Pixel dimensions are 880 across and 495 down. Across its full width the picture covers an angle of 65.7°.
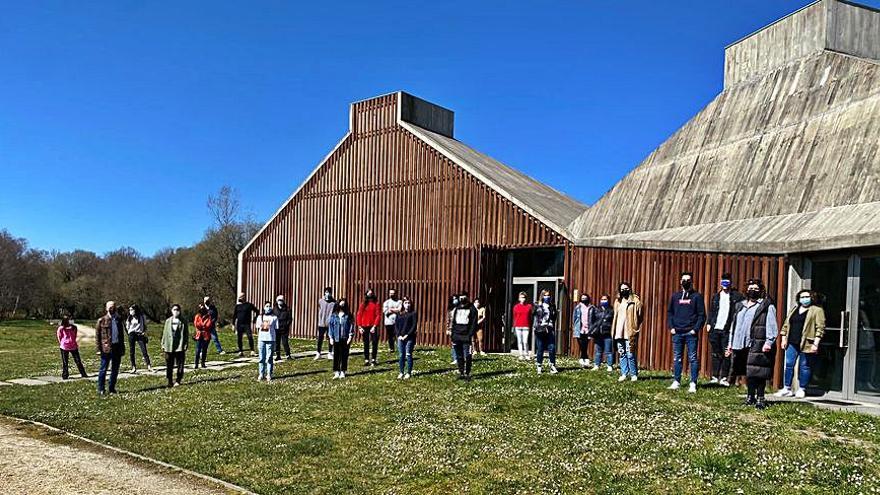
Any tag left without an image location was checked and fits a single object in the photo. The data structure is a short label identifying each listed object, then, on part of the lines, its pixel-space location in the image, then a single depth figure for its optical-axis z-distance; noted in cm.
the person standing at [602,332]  1574
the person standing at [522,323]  1836
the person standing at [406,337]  1547
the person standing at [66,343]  1795
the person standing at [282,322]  1848
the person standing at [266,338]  1596
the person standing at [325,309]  1894
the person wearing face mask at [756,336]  1023
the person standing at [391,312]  2091
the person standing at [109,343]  1512
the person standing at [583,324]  1708
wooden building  1299
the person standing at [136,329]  1925
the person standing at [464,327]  1472
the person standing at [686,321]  1233
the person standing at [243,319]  2195
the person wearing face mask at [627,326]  1365
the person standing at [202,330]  1846
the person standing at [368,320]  1825
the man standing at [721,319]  1305
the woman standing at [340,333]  1594
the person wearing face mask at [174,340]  1585
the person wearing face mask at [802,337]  1166
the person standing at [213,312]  1947
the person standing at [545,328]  1498
